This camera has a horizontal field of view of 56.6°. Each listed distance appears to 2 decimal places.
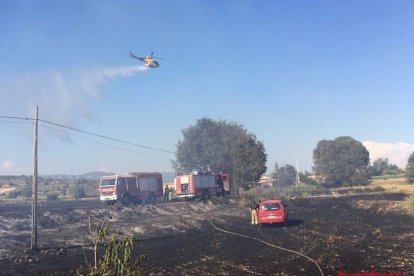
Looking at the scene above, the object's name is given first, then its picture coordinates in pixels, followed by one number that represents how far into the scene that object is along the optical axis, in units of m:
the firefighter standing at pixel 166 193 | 44.99
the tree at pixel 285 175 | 111.49
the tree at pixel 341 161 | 84.86
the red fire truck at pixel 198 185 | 42.94
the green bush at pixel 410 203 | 30.56
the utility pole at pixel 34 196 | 17.70
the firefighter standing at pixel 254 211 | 26.08
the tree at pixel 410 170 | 68.44
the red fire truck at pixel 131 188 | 38.84
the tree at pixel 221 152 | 54.22
